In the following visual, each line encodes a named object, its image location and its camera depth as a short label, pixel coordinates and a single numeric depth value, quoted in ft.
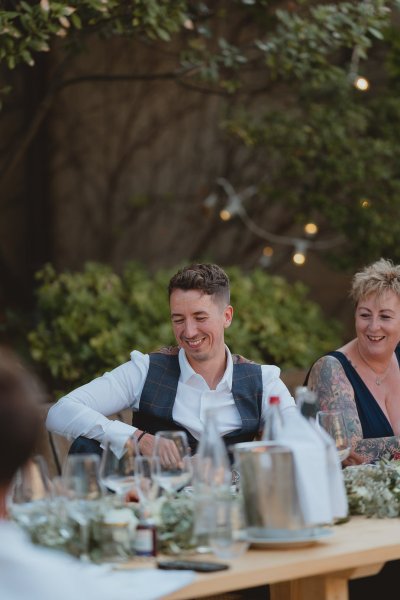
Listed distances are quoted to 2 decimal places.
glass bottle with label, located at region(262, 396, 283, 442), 15.67
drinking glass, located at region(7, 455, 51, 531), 14.45
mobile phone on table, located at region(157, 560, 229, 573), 13.84
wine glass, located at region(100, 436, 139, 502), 15.40
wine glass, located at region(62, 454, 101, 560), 14.43
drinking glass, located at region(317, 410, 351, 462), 17.50
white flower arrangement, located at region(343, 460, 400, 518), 16.83
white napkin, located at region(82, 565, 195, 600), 12.58
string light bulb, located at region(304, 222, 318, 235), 45.39
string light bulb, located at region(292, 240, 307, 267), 46.21
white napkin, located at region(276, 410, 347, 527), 14.70
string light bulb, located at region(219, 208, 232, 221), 48.21
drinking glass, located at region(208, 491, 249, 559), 14.33
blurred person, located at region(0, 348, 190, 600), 10.84
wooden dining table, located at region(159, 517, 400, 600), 13.69
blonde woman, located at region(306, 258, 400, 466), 23.95
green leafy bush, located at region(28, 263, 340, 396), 36.51
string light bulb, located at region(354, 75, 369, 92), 37.42
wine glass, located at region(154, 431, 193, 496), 15.39
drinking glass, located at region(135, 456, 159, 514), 15.33
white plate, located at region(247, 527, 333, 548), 14.72
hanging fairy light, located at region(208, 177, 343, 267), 48.40
